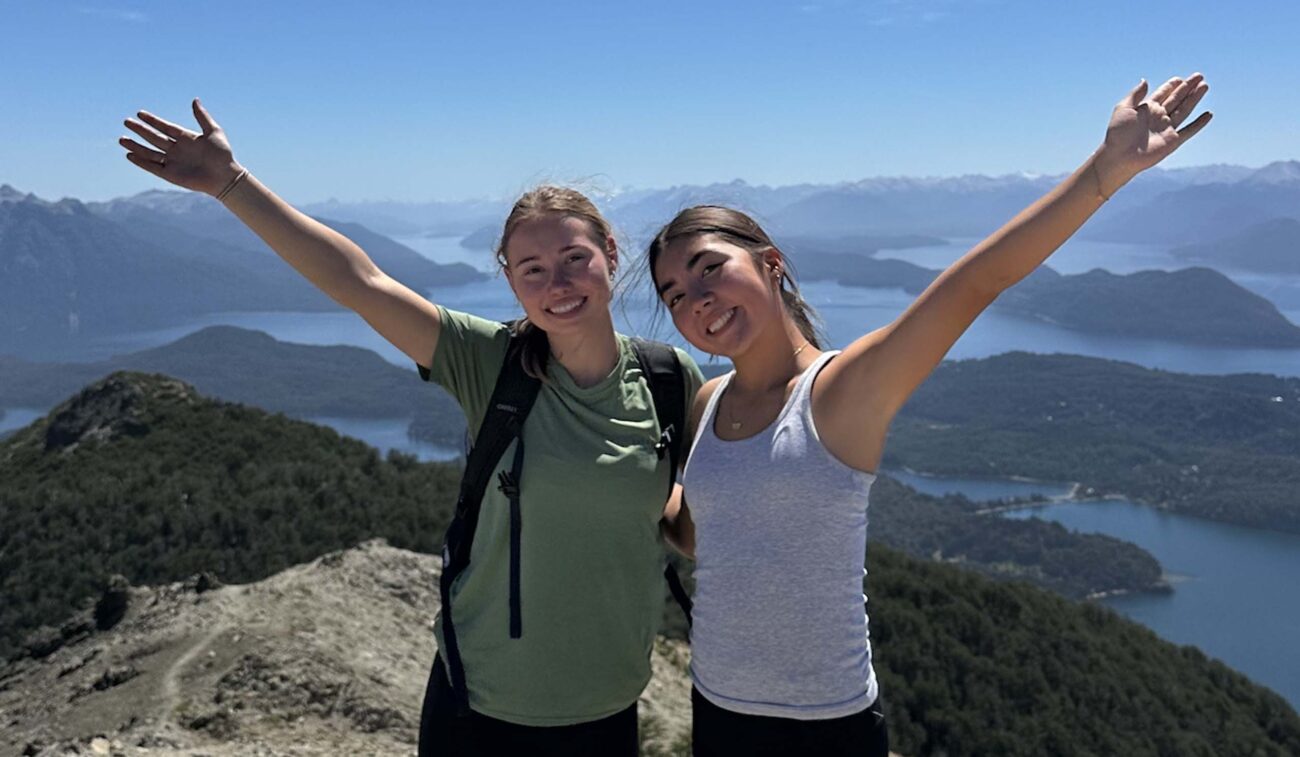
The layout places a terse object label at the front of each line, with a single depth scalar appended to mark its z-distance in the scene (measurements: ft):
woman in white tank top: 7.32
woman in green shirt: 8.57
